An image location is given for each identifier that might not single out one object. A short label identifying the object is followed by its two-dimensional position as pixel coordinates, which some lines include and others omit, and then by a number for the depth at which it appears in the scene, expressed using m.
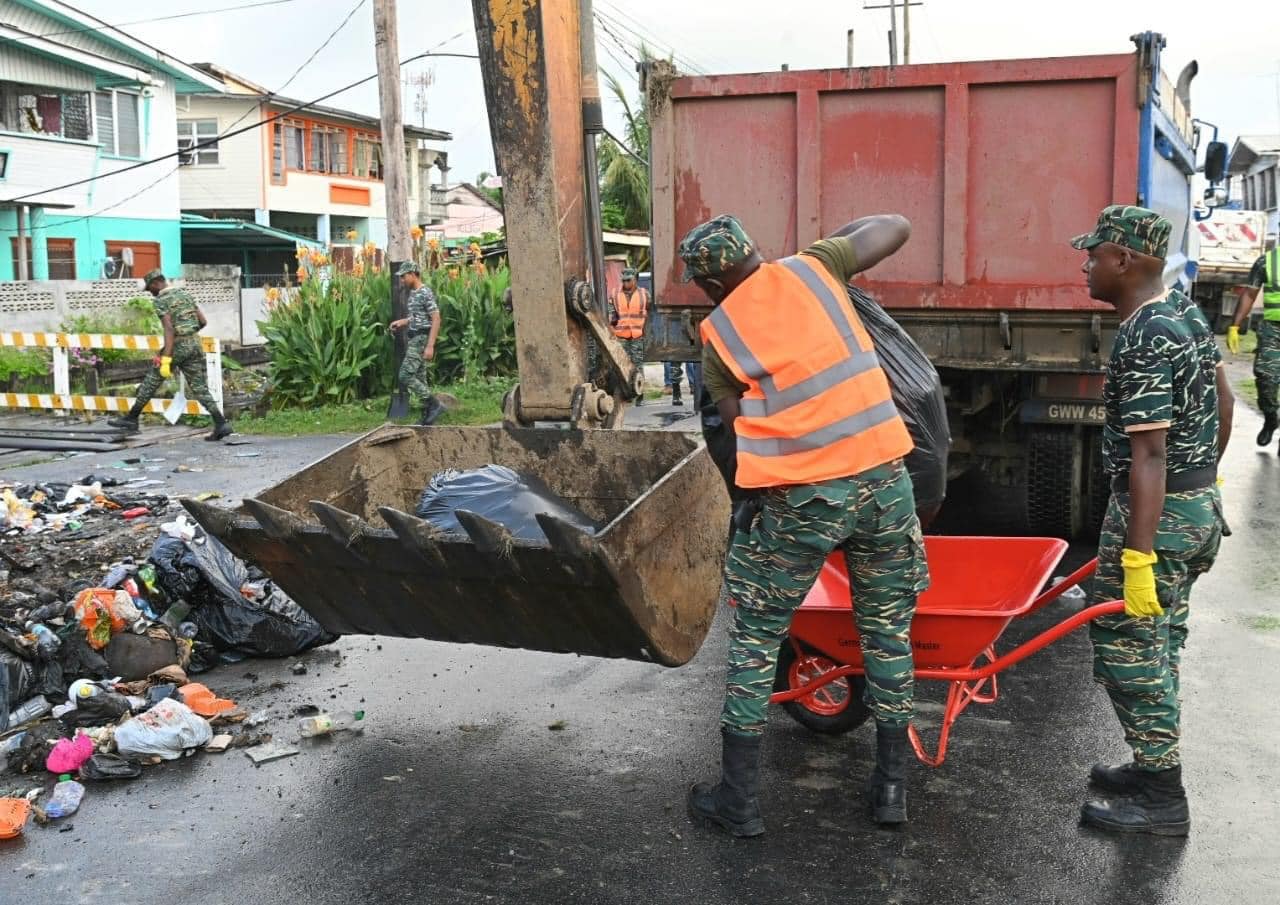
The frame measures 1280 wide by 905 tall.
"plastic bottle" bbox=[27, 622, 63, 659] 5.02
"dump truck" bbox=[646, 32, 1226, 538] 6.24
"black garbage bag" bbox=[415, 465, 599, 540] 4.64
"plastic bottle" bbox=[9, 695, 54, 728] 4.65
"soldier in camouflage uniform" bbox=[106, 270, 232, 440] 12.50
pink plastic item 4.16
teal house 23.88
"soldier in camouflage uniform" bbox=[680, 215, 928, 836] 3.48
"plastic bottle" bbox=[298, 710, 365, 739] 4.45
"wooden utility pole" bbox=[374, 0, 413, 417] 13.66
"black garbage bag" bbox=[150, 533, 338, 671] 5.36
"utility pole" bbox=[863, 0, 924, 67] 38.38
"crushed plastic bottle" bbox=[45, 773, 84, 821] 3.84
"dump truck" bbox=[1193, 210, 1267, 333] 21.39
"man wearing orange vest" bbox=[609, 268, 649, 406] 14.83
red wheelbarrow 3.77
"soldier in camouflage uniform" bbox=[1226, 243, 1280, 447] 10.22
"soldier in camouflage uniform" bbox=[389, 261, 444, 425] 13.31
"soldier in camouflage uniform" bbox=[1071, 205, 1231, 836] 3.33
